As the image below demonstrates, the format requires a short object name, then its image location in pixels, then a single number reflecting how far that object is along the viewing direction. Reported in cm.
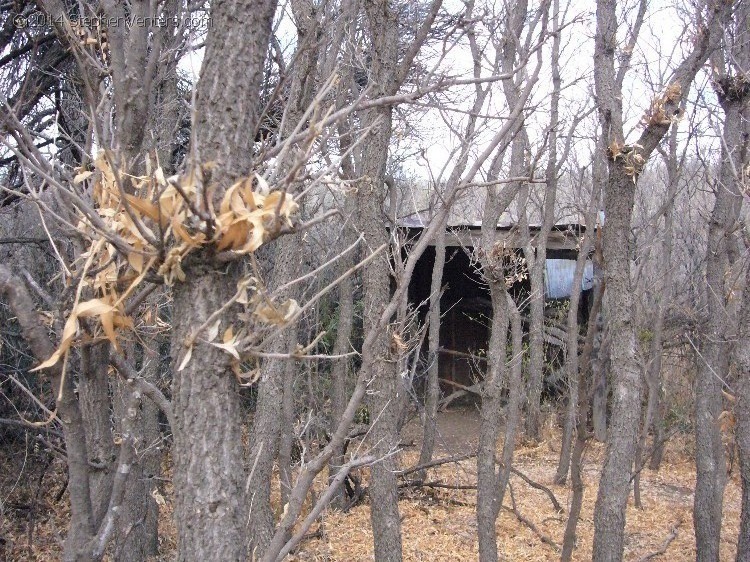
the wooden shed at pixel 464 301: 1356
